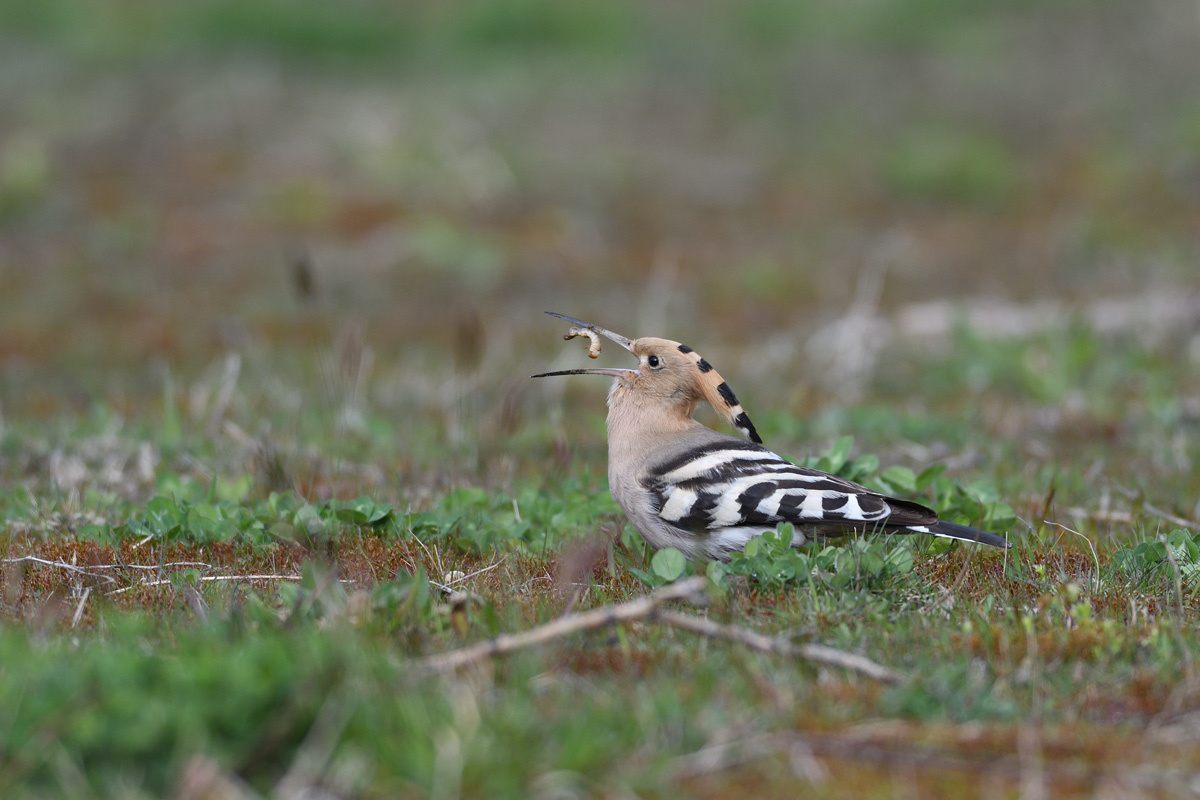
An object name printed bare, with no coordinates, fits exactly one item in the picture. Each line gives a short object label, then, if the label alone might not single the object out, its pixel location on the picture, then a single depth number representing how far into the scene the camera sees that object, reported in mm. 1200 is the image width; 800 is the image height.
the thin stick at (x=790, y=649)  5363
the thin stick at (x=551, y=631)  5227
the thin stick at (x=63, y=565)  7204
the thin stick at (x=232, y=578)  7117
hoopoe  7273
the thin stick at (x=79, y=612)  6258
